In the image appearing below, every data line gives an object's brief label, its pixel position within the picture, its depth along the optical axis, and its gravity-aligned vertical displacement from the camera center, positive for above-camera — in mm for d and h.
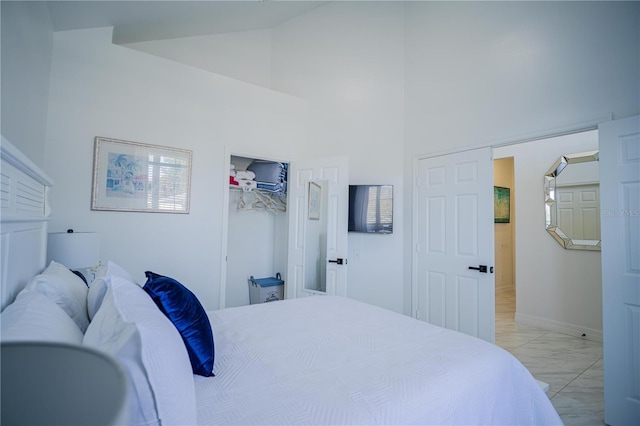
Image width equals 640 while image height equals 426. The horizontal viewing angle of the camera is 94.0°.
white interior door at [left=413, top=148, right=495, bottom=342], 2932 -176
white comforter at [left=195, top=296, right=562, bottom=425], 1005 -618
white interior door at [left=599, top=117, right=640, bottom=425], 1985 -280
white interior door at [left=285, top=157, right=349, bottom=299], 3471 -25
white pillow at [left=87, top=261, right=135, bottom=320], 1264 -324
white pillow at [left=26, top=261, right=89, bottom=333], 1271 -336
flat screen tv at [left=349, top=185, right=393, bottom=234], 3582 +195
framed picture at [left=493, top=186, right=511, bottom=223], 5820 +470
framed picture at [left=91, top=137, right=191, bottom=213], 2734 +424
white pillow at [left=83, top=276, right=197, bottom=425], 751 -370
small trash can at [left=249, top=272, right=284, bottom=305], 4074 -929
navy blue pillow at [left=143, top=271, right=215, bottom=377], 1207 -415
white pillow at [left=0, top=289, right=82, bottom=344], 791 -303
